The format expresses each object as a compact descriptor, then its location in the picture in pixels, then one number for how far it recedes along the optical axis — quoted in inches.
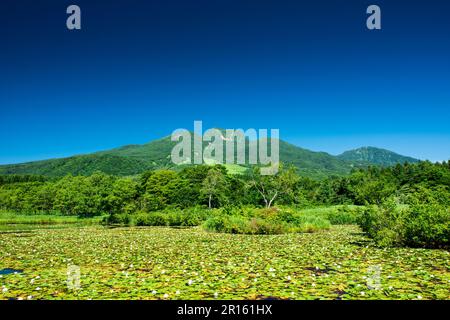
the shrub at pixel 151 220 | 1307.8
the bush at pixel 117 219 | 1390.3
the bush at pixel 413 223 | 530.9
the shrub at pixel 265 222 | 887.7
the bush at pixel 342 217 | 1278.3
